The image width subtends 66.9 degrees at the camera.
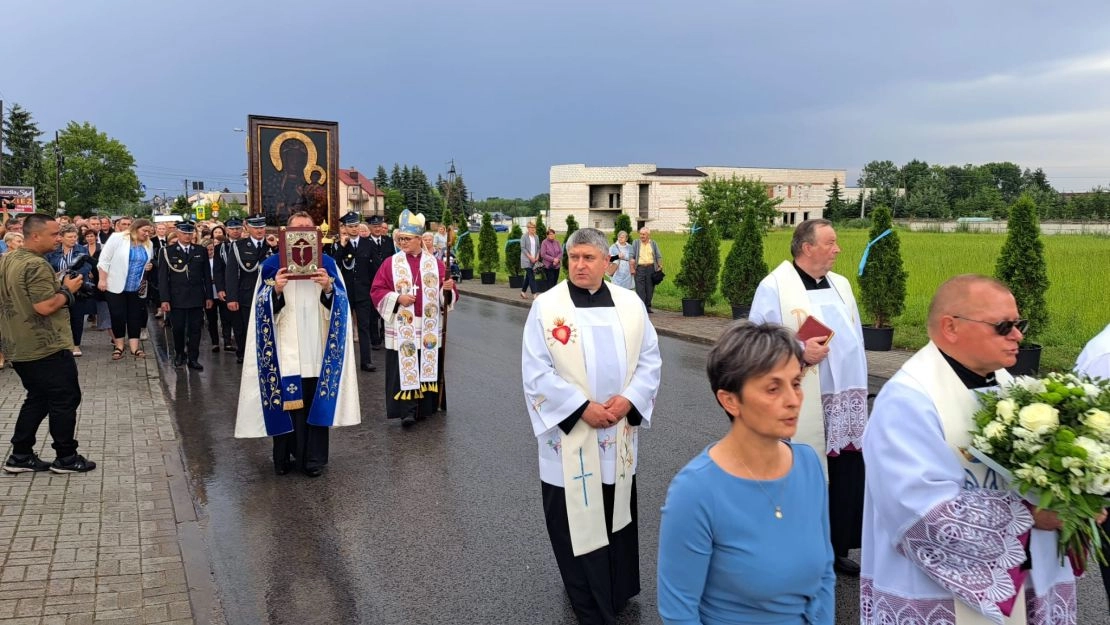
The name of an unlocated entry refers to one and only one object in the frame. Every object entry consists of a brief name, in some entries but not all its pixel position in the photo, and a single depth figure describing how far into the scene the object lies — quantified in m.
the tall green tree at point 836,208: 92.47
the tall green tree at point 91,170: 61.66
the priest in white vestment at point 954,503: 2.56
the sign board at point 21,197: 34.22
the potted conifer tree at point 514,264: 27.27
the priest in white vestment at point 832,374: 4.89
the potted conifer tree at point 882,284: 13.05
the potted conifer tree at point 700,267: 18.11
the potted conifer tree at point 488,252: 28.41
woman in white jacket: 12.20
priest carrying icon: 6.91
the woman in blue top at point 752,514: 2.24
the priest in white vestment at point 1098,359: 3.52
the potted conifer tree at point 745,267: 16.36
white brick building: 102.12
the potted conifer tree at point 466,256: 31.22
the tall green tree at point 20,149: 62.91
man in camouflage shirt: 6.44
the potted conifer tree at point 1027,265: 10.84
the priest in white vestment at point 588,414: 4.24
